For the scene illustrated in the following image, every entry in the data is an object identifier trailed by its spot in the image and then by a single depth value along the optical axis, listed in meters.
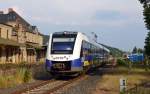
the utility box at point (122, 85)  16.86
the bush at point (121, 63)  54.93
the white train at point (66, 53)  27.98
